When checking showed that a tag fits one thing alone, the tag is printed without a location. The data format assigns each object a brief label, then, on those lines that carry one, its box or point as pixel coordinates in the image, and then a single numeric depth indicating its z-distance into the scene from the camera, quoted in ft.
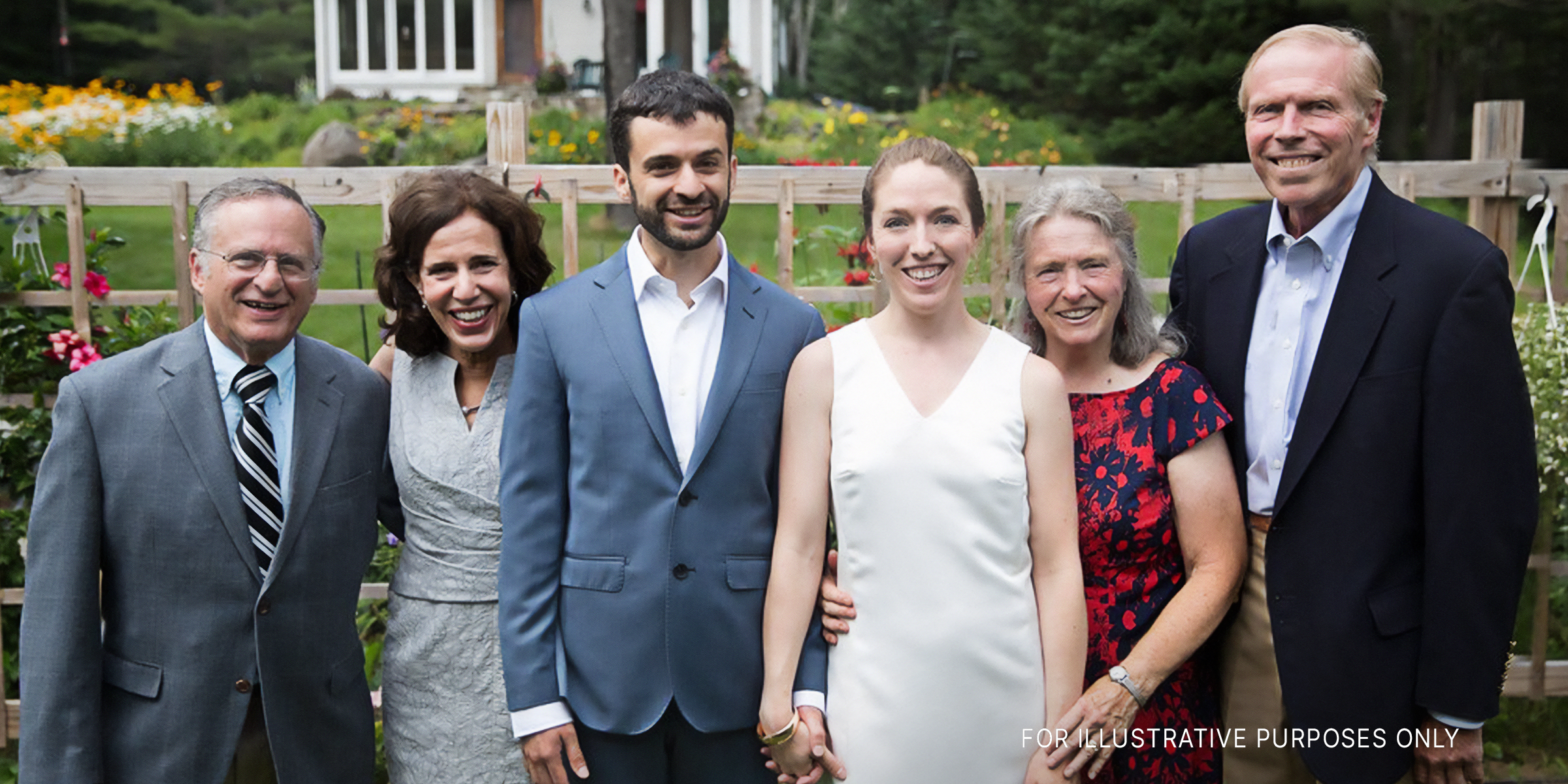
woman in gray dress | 8.64
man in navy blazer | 8.18
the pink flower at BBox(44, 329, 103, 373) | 13.57
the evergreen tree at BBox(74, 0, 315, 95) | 68.18
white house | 71.36
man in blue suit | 8.10
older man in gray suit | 7.96
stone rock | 49.01
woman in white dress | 7.78
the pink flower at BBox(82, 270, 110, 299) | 13.70
